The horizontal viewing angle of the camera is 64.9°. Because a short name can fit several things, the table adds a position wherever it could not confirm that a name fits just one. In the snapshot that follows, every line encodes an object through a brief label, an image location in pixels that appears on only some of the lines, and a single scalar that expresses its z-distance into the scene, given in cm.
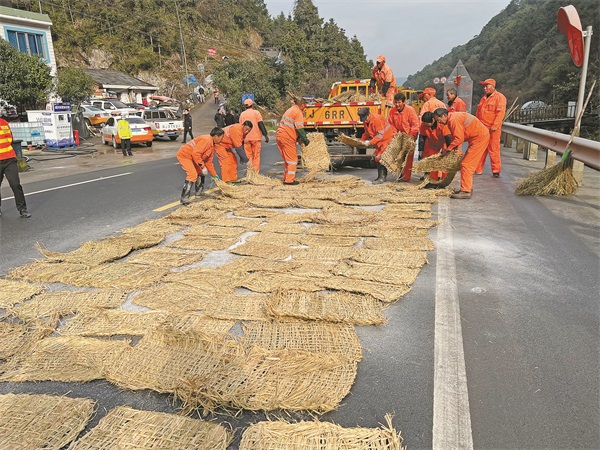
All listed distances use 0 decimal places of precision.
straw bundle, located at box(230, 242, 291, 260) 464
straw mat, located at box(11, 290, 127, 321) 349
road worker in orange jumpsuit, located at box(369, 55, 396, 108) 1065
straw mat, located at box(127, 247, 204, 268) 452
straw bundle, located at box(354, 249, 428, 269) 428
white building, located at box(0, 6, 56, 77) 2741
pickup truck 2292
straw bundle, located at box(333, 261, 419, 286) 392
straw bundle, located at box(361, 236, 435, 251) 474
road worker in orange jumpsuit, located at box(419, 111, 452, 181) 747
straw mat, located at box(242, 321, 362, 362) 288
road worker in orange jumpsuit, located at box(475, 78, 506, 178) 885
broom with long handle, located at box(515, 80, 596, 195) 712
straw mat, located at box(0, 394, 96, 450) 215
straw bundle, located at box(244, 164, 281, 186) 866
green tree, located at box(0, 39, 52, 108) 2153
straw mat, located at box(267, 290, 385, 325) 324
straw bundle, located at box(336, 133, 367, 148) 978
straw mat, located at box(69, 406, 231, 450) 211
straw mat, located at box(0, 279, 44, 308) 373
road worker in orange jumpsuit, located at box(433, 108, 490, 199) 718
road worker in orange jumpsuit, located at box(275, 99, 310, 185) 855
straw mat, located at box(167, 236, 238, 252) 501
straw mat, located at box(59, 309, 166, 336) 317
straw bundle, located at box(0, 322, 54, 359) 298
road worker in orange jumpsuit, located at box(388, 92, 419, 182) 852
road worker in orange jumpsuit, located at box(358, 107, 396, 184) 883
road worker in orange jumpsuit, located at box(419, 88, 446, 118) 930
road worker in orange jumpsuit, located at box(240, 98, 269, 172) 921
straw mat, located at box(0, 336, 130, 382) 269
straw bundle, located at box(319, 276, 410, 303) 361
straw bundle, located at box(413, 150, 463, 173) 744
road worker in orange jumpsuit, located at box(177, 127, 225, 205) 723
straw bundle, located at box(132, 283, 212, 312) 351
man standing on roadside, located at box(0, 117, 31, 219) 704
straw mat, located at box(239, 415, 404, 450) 206
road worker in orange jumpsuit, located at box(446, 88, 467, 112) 1036
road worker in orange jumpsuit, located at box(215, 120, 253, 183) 865
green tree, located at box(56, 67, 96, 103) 2627
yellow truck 1044
